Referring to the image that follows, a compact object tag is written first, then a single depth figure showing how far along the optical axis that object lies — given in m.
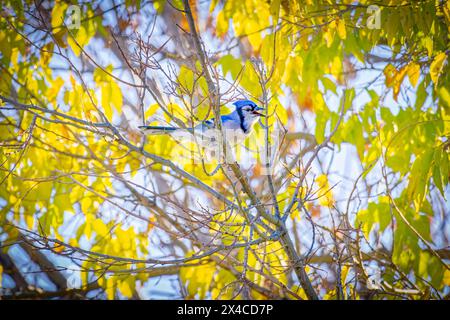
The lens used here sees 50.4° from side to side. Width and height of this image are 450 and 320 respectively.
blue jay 3.58
